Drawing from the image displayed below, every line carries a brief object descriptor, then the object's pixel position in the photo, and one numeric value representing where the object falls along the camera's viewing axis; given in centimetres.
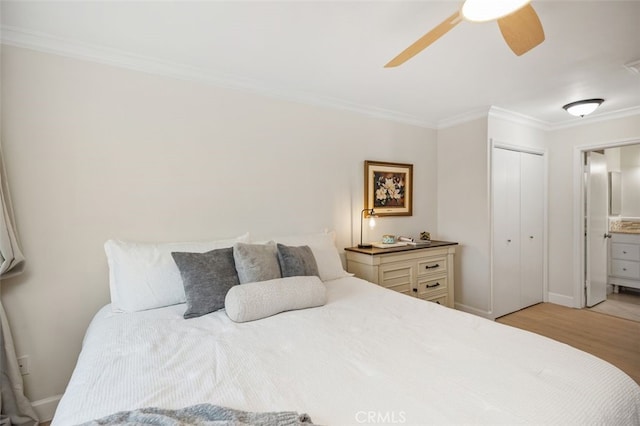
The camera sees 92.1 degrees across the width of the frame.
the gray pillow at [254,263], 192
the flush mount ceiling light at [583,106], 304
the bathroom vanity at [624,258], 433
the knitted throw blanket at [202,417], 83
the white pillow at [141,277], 183
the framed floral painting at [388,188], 335
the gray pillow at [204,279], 177
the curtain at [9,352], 174
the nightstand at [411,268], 286
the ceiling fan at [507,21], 129
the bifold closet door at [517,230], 354
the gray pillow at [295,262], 210
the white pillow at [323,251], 248
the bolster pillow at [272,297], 168
